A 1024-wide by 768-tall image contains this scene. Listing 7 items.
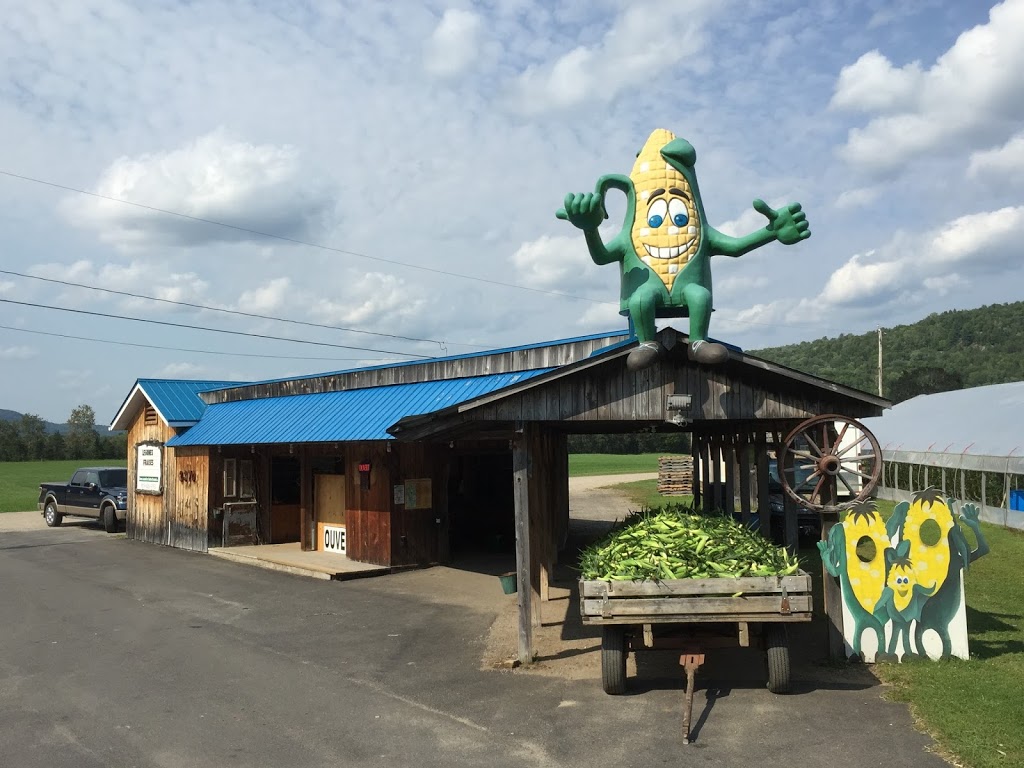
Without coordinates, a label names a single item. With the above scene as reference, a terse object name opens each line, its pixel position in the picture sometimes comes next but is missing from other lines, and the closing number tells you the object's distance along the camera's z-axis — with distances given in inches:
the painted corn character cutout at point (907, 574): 355.6
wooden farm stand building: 396.2
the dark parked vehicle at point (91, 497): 1028.5
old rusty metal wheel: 365.7
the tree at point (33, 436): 3543.3
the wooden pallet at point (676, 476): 1507.1
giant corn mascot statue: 385.4
